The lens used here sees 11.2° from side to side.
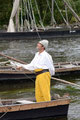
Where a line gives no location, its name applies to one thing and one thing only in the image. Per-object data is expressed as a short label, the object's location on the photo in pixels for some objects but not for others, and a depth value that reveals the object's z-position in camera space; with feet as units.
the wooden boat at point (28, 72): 56.34
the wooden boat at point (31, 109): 37.04
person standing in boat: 36.73
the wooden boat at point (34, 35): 131.13
